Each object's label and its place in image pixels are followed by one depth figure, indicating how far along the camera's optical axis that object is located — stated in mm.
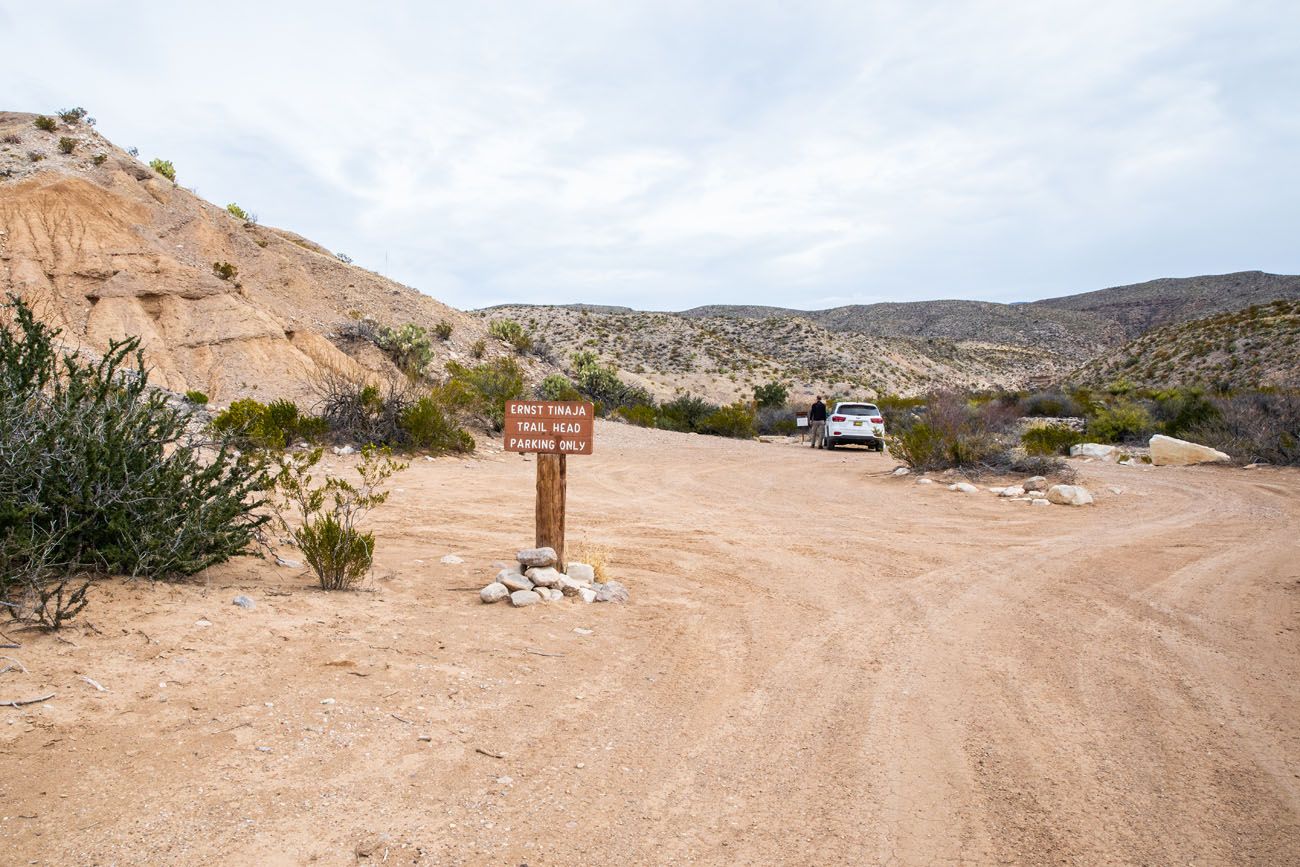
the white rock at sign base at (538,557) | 6566
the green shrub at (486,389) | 18141
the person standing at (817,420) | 25469
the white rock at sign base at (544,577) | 6387
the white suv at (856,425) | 23109
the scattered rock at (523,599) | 6035
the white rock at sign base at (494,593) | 6082
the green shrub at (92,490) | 4676
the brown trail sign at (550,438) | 6762
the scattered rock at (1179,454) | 16953
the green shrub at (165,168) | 28750
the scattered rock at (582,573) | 6738
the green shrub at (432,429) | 16109
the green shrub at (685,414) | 32344
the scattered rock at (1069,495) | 11594
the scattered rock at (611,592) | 6398
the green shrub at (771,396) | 42656
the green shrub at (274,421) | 13039
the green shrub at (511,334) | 35969
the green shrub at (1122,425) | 23062
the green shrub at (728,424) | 31359
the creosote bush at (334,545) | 5965
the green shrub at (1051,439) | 16516
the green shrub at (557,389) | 29328
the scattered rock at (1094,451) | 19877
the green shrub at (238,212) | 31927
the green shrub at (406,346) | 26891
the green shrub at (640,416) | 30734
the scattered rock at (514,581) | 6266
